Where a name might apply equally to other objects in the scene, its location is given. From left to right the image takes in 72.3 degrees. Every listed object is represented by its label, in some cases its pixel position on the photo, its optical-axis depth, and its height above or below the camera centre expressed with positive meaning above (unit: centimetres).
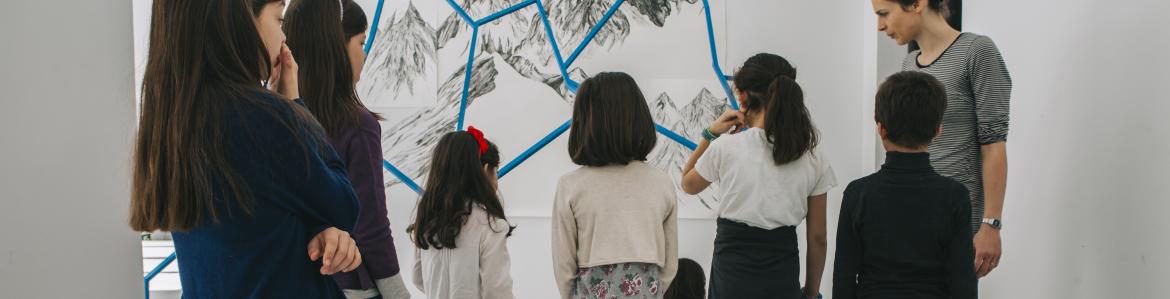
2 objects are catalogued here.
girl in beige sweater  201 -19
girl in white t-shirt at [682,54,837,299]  206 -15
